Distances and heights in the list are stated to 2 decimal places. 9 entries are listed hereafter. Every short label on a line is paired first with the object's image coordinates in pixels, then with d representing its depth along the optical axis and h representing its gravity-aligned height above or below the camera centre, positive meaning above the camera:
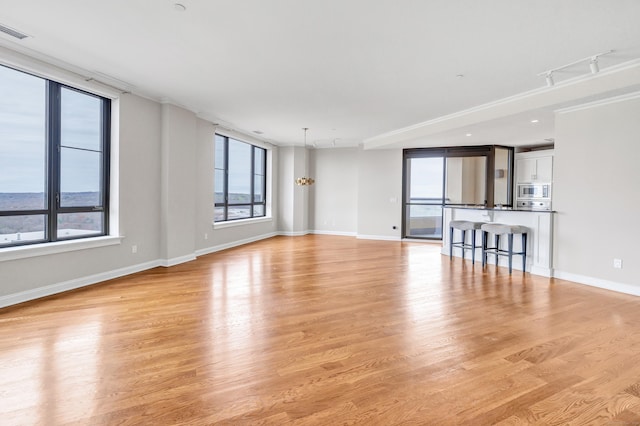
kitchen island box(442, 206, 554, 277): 5.35 -0.38
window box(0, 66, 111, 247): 3.84 +0.49
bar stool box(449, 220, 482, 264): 6.32 -0.52
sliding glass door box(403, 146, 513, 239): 8.88 +0.64
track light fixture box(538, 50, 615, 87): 3.69 +1.63
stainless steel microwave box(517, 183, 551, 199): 8.45 +0.42
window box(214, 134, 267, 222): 7.88 +0.58
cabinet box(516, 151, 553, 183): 8.37 +1.02
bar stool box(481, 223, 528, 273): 5.55 -0.56
